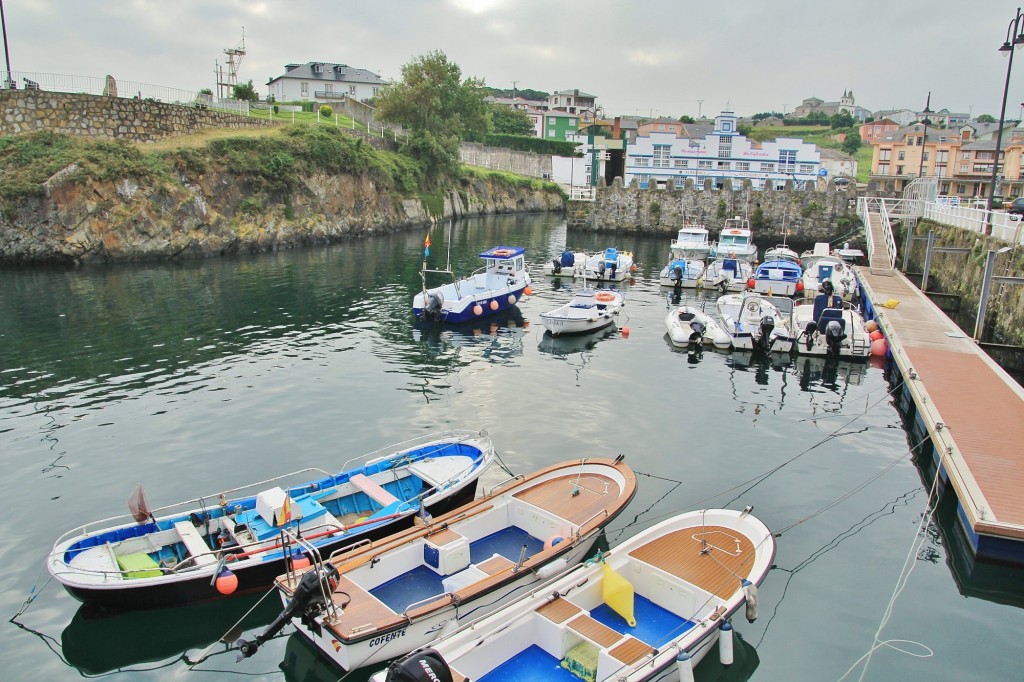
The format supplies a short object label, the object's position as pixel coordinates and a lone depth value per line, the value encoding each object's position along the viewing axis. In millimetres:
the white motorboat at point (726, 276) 44531
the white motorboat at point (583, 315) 32125
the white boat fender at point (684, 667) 10242
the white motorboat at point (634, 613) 10522
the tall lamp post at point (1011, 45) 27688
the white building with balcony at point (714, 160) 82750
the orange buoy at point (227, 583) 12452
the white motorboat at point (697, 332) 30500
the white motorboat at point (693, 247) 53719
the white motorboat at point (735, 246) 53094
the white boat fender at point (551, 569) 12602
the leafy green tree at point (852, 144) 142512
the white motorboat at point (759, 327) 29484
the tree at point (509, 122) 130250
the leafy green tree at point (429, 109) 77188
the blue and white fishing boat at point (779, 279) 41719
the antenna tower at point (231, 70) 67625
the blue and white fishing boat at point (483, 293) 32938
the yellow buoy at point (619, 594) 11953
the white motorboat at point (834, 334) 28672
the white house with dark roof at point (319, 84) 99562
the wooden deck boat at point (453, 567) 11102
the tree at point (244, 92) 70562
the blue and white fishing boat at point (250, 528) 12516
